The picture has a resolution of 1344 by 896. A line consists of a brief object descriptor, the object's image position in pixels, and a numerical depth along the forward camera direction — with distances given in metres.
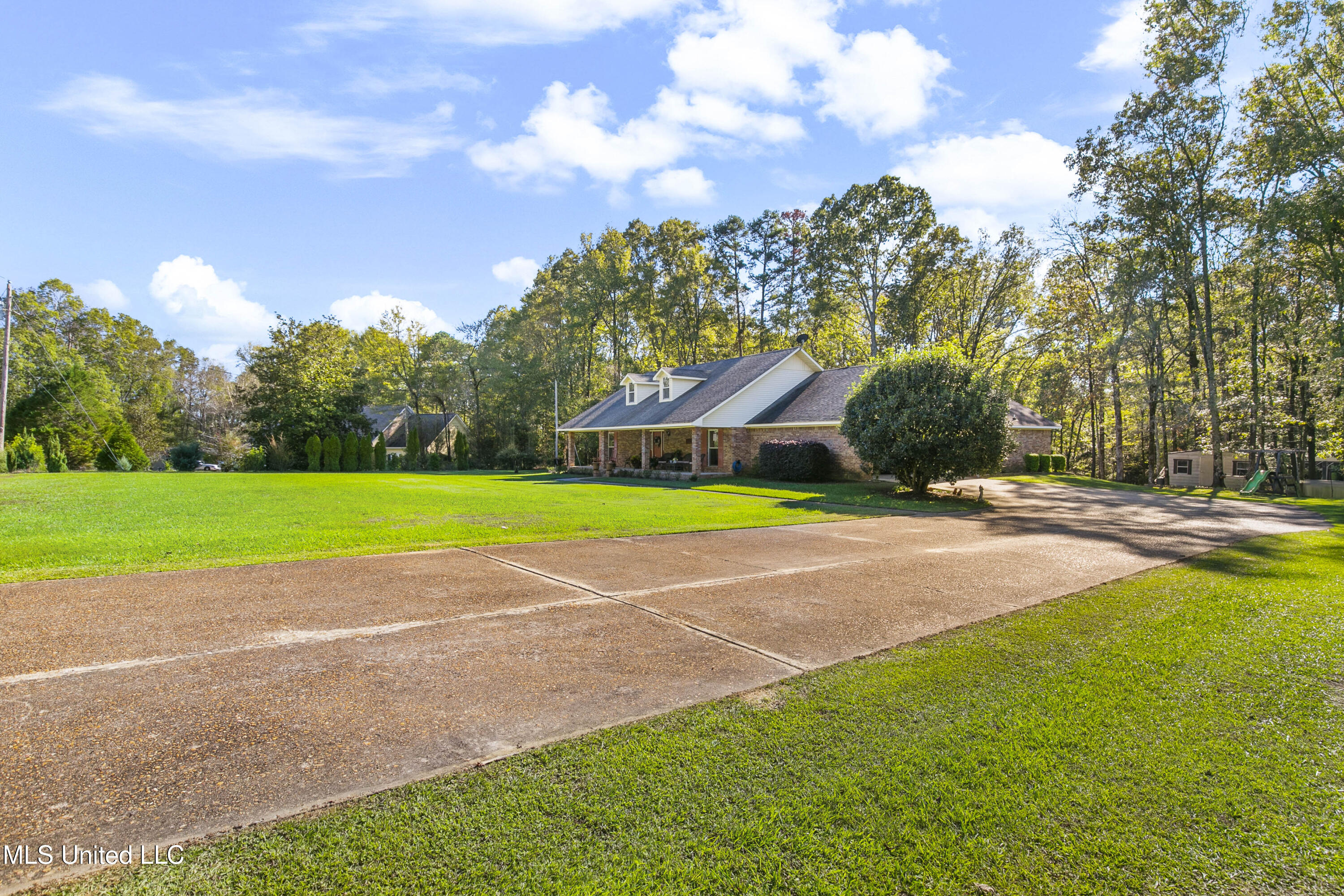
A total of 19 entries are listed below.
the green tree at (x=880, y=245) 33.12
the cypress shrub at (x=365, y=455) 39.69
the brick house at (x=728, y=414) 25.50
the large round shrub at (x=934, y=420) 16.42
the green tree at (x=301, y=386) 38.91
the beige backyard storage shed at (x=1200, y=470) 25.47
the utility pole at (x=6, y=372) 26.86
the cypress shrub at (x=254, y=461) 36.16
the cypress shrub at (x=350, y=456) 38.78
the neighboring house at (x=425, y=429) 51.94
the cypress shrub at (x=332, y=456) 37.97
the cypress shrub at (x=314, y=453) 37.25
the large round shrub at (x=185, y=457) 37.28
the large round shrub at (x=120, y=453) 31.52
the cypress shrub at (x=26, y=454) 27.30
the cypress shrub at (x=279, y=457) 37.94
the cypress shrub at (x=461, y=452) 43.16
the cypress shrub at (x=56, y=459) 27.92
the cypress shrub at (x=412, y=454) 42.12
